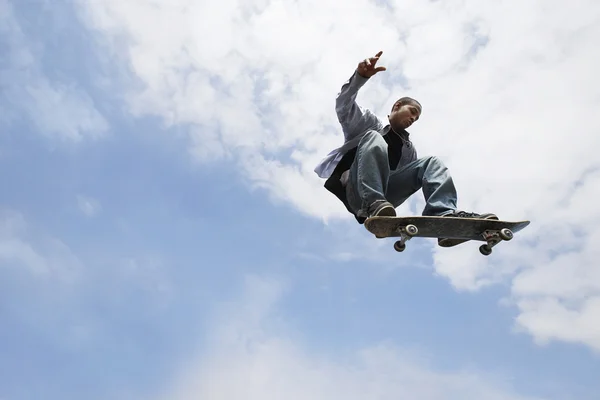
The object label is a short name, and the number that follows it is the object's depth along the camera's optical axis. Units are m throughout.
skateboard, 5.55
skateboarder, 6.02
